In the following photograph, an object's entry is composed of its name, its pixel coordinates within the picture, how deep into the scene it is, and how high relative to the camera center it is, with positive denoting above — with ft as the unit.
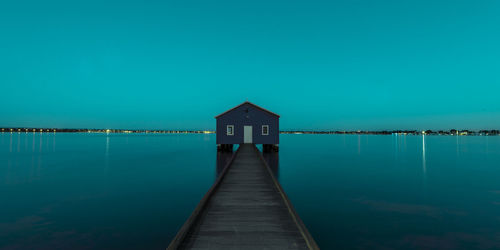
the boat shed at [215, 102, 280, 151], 94.68 +3.40
